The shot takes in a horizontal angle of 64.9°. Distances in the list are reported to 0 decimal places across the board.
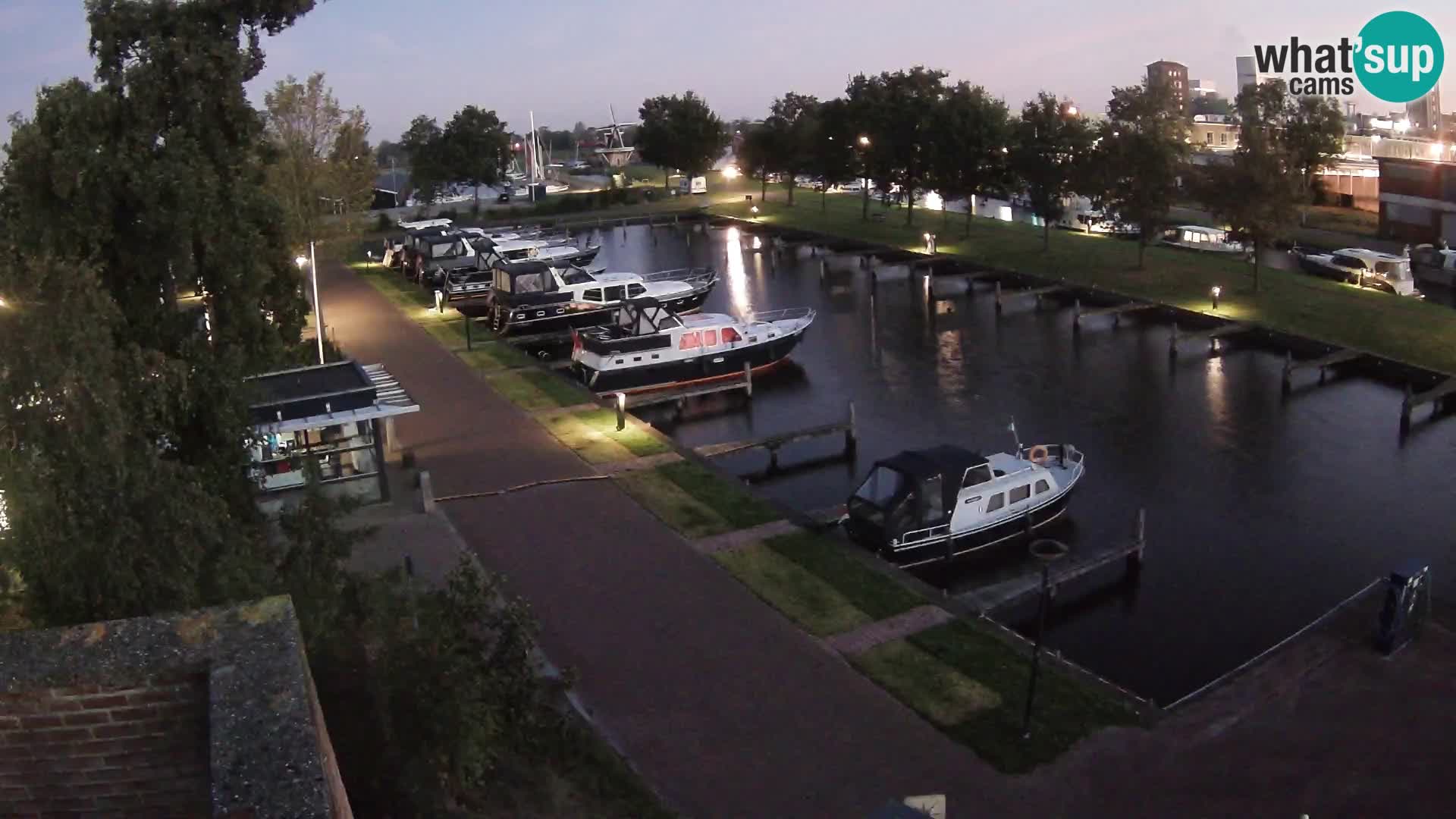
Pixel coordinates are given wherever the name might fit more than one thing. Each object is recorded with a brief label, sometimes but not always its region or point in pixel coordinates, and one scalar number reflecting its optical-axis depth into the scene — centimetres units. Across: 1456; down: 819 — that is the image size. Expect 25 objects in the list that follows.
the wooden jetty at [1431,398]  2822
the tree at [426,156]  7519
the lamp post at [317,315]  2942
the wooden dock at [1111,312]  4044
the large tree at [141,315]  941
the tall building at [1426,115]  10262
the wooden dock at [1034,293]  4488
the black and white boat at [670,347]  3244
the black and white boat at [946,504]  2027
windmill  13200
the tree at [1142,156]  4412
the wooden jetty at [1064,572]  1825
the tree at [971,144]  5653
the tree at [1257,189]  3944
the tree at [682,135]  8250
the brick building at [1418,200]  5341
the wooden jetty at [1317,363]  3206
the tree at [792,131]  7125
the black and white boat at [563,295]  4016
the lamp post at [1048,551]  2125
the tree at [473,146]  7512
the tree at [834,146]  6762
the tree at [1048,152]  5028
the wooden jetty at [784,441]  2639
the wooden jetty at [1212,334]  3597
